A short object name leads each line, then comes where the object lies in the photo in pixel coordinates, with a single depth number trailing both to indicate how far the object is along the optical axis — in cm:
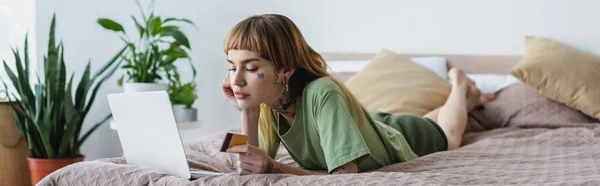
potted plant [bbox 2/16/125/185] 325
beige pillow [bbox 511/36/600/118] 280
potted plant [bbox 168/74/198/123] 363
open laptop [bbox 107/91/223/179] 148
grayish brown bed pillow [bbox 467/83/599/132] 281
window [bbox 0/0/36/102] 355
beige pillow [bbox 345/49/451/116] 298
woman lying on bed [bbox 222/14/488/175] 162
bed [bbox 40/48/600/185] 149
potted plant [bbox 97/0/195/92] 350
